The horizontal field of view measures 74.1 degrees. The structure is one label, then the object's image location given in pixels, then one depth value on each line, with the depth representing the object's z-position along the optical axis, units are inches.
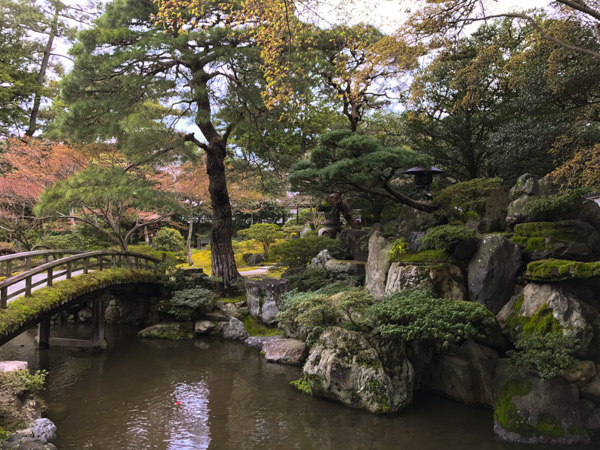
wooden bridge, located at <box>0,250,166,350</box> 265.7
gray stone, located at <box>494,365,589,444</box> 213.3
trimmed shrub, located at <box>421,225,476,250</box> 306.7
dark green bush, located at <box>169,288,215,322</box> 448.1
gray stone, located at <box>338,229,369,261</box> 483.2
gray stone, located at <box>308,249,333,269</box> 481.4
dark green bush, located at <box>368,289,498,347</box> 243.0
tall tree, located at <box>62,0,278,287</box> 411.2
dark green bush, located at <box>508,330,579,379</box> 216.8
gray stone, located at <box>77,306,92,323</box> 529.3
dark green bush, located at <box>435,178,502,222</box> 379.9
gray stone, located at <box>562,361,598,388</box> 226.8
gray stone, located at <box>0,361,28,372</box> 239.8
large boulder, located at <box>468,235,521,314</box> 287.4
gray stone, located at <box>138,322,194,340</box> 441.7
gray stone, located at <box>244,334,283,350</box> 402.1
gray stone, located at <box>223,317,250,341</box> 429.7
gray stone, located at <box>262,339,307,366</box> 345.4
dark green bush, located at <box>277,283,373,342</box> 301.4
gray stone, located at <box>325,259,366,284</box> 440.1
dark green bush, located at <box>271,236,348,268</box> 501.4
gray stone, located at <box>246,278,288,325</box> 430.6
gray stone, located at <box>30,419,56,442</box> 205.5
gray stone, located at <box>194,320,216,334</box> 444.5
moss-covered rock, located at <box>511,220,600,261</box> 282.5
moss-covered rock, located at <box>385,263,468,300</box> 297.3
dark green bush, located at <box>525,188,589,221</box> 295.4
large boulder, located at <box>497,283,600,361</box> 233.1
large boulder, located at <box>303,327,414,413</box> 254.1
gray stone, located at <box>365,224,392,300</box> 353.4
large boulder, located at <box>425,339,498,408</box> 254.1
